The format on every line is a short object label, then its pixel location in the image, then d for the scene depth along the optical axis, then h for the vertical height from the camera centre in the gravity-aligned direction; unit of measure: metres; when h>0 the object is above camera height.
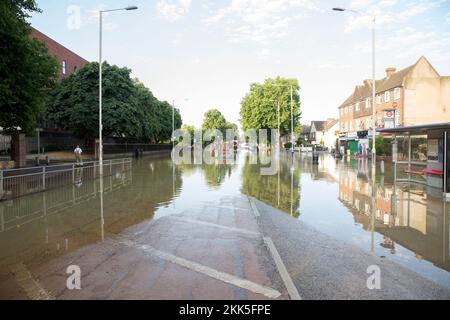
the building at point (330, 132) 84.78 +4.19
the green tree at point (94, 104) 36.22 +4.73
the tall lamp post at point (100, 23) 23.05 +8.12
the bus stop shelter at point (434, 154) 12.27 -0.19
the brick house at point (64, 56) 47.24 +13.58
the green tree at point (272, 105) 67.62 +8.40
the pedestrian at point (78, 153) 28.96 -0.12
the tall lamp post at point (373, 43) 21.72 +6.62
